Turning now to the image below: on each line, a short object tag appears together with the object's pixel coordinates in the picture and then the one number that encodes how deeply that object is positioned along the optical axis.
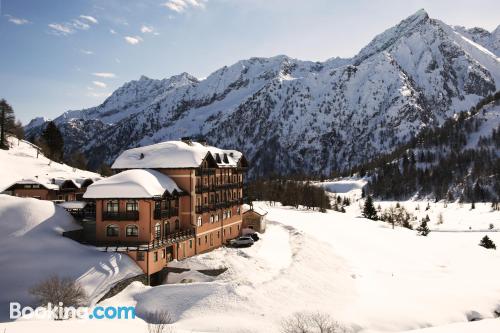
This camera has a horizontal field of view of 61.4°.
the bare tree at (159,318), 37.38
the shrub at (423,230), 102.34
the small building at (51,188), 77.94
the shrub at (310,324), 36.42
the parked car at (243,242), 68.50
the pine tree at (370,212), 127.88
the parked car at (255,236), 74.94
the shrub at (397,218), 125.12
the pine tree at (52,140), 138.50
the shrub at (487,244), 88.06
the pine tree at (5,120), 112.44
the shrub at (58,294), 37.34
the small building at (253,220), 81.81
